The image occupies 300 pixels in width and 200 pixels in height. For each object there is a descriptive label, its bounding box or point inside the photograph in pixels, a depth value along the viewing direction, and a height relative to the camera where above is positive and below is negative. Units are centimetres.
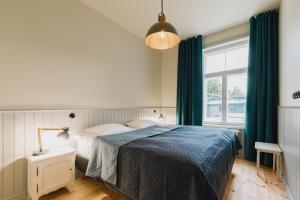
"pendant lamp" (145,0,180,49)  180 +82
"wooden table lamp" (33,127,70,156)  190 -45
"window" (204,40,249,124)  340 +39
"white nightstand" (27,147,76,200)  168 -85
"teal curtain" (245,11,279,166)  281 +31
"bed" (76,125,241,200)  118 -59
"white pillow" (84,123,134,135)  229 -48
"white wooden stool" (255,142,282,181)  232 -77
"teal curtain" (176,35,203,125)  370 +42
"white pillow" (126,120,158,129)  306 -50
